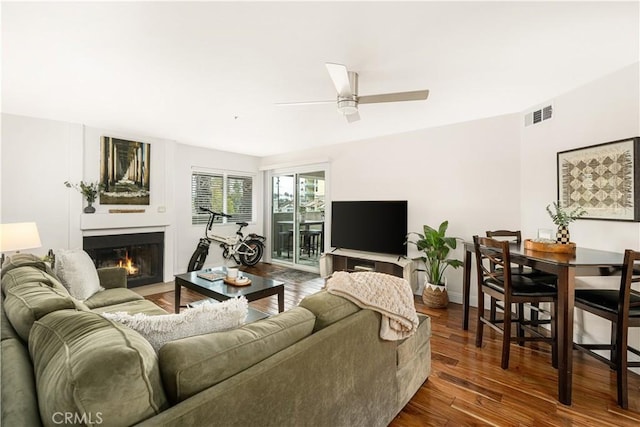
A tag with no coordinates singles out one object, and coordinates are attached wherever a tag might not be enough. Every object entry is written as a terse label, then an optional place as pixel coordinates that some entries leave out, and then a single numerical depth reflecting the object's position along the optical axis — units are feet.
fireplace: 13.64
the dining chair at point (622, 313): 5.83
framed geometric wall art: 7.27
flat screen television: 13.70
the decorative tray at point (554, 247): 7.43
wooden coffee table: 8.75
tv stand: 12.98
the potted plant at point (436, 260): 11.78
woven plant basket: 11.78
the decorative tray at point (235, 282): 9.41
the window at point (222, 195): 17.88
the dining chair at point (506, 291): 7.18
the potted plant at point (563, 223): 7.68
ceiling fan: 7.26
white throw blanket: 5.02
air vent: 9.64
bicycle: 16.93
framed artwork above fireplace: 13.74
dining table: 6.10
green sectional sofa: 2.32
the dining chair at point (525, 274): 8.24
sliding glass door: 18.16
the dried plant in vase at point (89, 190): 12.92
